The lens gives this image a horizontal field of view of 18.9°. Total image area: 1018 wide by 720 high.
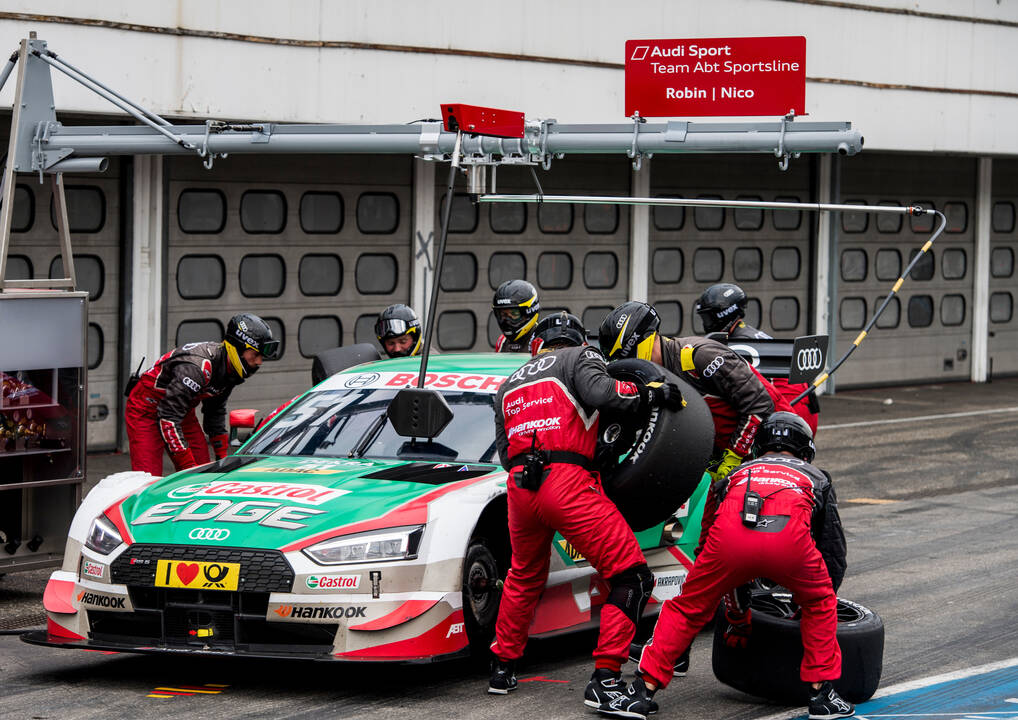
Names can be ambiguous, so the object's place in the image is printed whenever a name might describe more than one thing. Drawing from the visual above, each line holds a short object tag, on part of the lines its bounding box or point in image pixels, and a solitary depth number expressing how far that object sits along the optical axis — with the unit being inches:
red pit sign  713.5
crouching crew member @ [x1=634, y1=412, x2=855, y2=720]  496.8
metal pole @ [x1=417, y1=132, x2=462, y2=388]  597.9
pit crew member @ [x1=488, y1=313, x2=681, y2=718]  511.3
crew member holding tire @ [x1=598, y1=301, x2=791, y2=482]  608.9
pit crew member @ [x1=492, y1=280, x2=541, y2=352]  819.2
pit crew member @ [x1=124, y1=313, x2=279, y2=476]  760.5
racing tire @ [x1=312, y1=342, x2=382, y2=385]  807.0
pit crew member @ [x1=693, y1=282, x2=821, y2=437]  717.0
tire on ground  516.8
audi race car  514.2
